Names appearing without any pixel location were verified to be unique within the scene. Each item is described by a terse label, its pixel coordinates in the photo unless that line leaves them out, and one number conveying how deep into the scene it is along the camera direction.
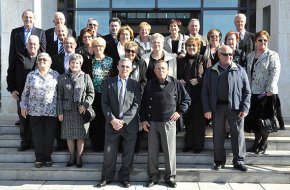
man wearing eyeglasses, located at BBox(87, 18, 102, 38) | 7.28
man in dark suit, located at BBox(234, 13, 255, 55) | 7.27
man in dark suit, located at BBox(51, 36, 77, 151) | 6.50
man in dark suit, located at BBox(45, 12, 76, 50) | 7.07
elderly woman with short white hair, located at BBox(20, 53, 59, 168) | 6.20
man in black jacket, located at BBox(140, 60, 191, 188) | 6.00
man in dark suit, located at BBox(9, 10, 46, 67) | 6.97
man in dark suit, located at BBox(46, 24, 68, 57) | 6.88
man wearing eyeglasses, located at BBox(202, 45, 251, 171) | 6.18
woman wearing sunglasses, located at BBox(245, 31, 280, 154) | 6.51
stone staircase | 6.29
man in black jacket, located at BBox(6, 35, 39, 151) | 6.64
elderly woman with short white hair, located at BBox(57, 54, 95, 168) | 6.16
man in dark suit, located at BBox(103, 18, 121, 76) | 6.72
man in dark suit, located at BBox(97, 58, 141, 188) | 6.02
